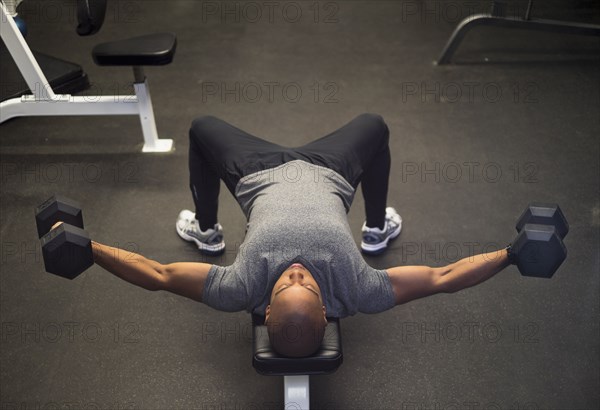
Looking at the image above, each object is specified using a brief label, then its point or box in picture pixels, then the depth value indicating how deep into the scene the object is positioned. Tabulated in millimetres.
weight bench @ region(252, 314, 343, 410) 1578
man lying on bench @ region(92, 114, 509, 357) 1551
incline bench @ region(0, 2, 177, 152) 2596
